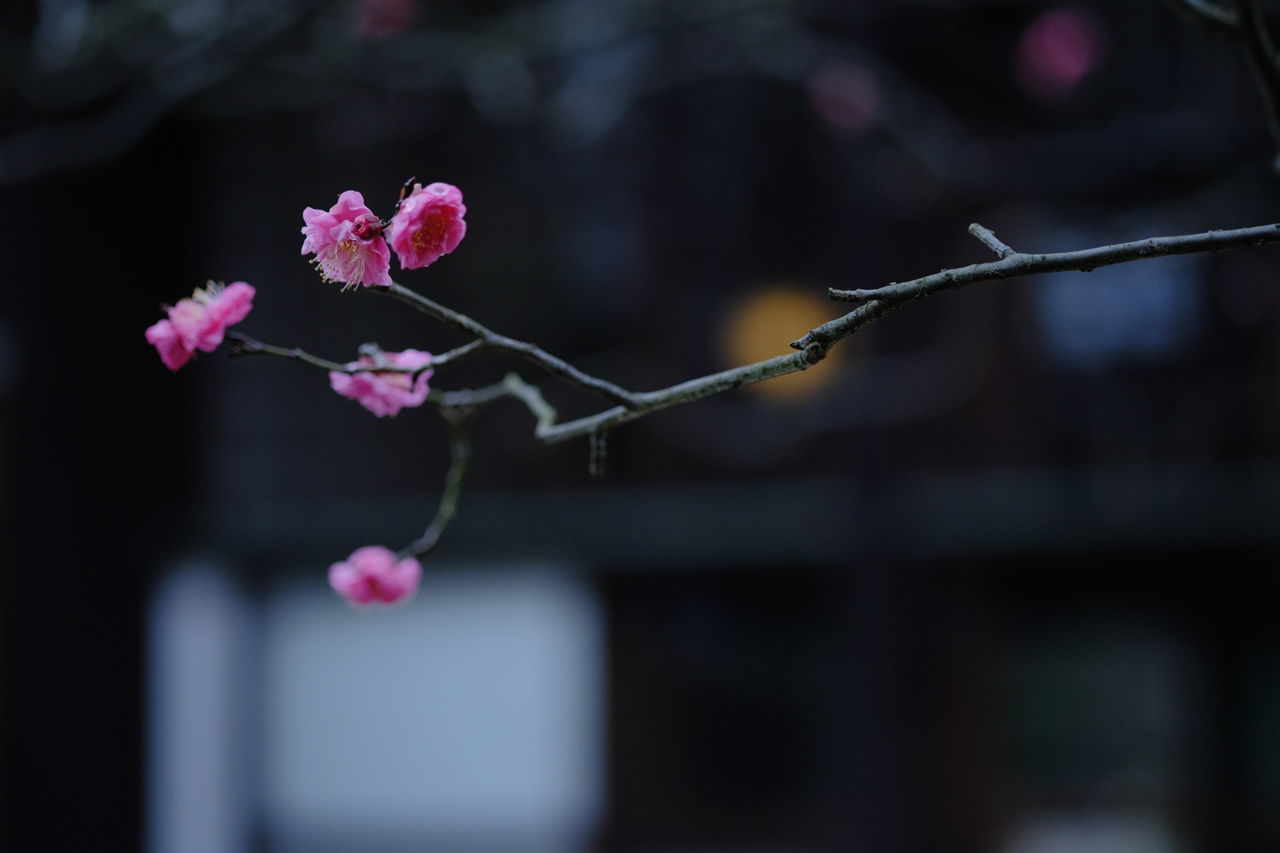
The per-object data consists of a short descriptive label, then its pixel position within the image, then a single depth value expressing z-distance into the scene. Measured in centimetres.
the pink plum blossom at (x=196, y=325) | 102
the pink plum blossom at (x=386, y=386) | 103
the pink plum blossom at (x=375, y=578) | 111
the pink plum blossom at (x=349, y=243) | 96
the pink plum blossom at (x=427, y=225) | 97
